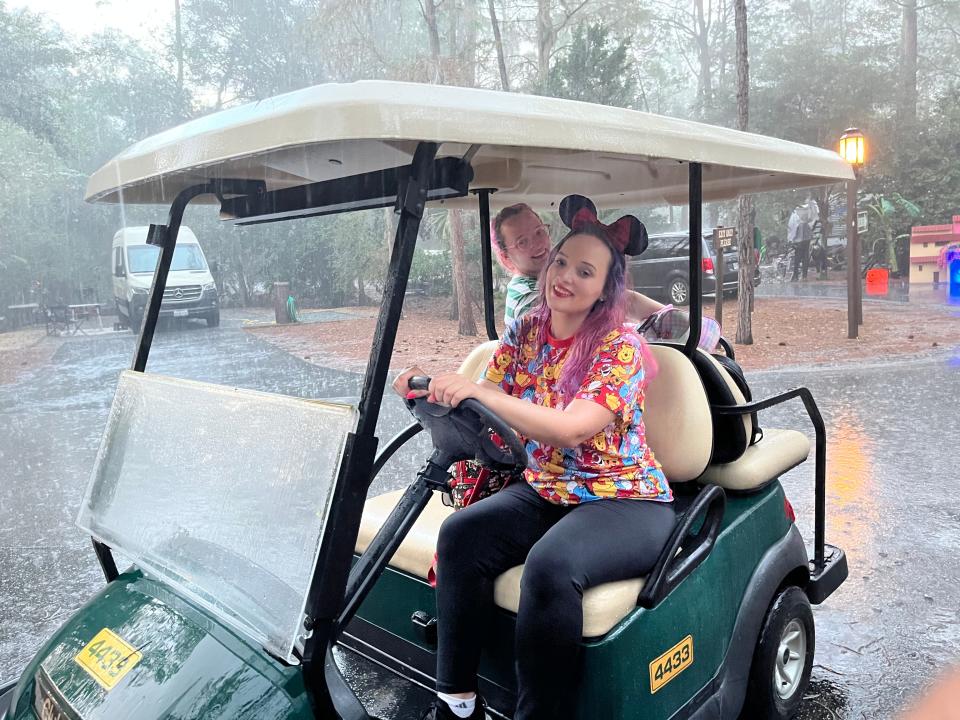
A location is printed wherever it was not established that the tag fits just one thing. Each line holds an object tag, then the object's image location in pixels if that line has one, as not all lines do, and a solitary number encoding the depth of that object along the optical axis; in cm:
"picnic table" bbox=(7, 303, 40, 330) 1420
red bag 217
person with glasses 283
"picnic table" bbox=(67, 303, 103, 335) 1343
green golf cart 144
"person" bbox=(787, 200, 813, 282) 2050
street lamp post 1007
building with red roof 1777
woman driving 162
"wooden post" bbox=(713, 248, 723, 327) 1008
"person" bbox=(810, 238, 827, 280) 2028
